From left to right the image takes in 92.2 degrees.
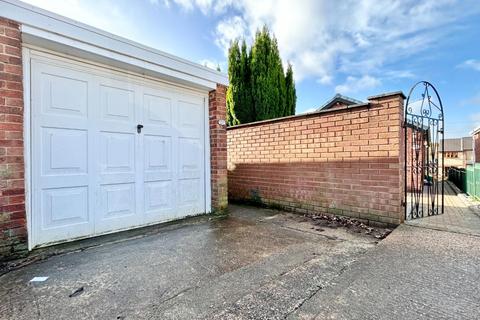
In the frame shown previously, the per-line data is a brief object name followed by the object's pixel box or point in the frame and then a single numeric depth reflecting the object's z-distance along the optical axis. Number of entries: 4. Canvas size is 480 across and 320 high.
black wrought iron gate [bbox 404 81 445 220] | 4.20
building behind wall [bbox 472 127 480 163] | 17.16
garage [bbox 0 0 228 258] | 2.71
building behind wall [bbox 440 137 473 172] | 30.61
